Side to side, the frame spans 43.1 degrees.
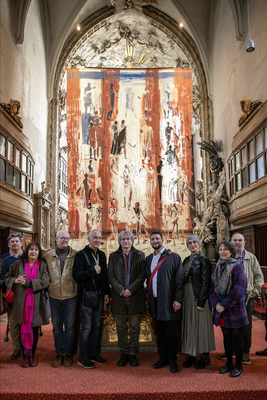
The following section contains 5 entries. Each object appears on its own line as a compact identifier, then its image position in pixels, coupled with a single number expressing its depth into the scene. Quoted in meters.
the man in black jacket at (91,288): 4.17
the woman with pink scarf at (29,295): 4.13
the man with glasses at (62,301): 4.24
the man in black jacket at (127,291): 4.21
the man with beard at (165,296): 4.03
